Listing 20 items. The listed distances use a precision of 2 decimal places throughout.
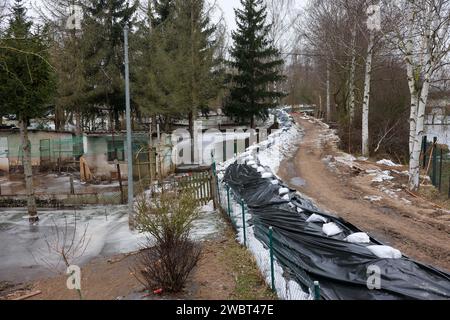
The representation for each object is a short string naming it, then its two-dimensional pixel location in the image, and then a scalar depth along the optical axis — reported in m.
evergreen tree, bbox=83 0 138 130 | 27.84
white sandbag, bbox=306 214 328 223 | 7.69
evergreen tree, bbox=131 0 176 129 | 25.42
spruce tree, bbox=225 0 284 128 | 33.94
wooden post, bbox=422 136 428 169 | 18.47
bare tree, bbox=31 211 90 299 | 9.25
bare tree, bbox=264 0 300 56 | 45.89
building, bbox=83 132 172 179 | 21.58
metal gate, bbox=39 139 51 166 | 24.90
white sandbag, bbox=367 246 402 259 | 5.61
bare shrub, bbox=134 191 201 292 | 6.62
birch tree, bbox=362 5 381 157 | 18.09
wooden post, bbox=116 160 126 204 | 15.75
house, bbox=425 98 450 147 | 27.31
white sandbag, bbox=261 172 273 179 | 12.24
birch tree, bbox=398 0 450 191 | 13.55
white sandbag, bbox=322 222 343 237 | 6.75
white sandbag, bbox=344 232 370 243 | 6.33
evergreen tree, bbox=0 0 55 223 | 12.46
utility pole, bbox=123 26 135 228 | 11.77
